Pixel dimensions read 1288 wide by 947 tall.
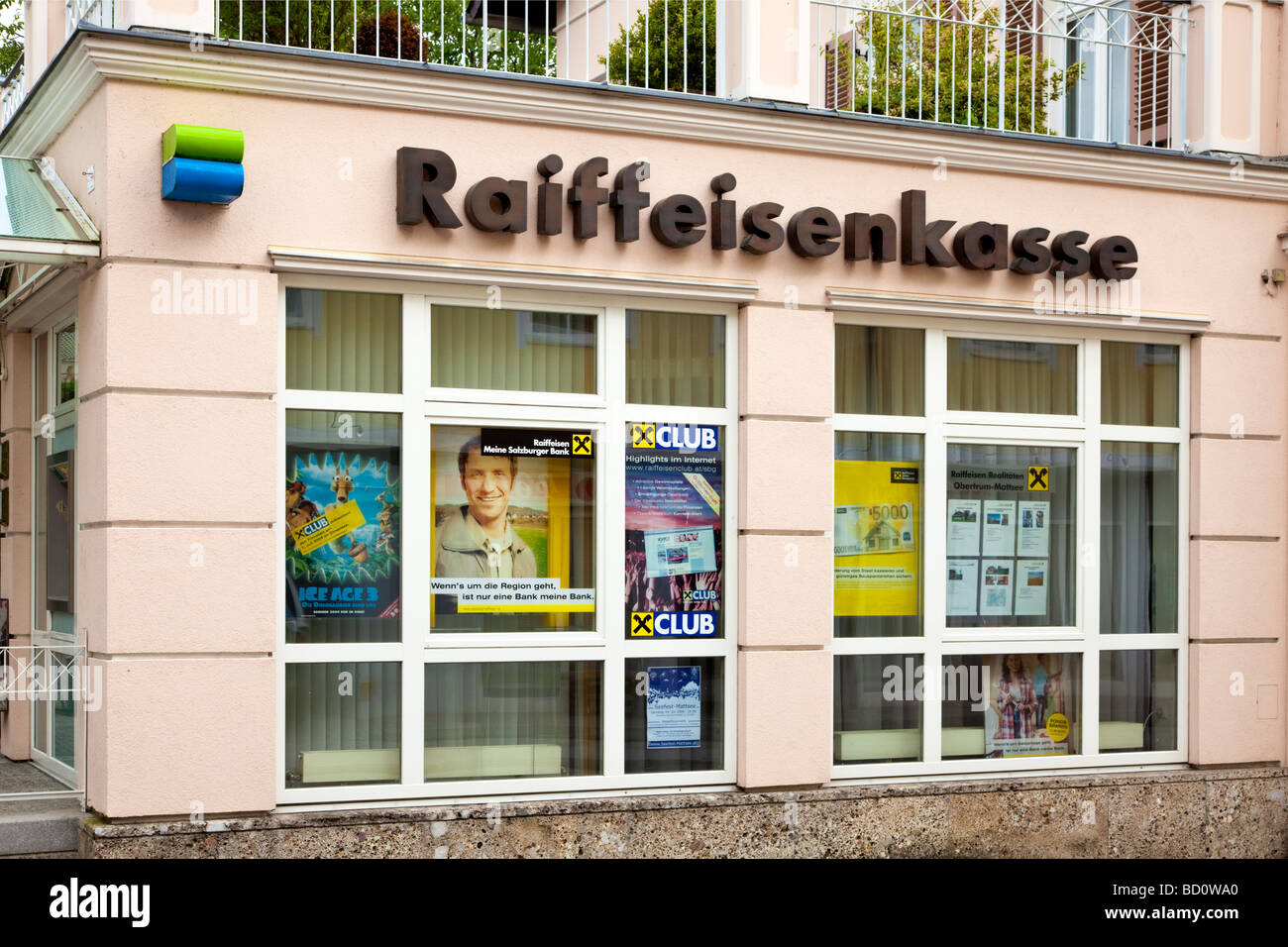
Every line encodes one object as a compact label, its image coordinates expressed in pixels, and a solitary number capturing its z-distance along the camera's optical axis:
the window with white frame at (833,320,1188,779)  8.52
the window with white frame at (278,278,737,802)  7.45
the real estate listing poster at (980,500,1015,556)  8.84
